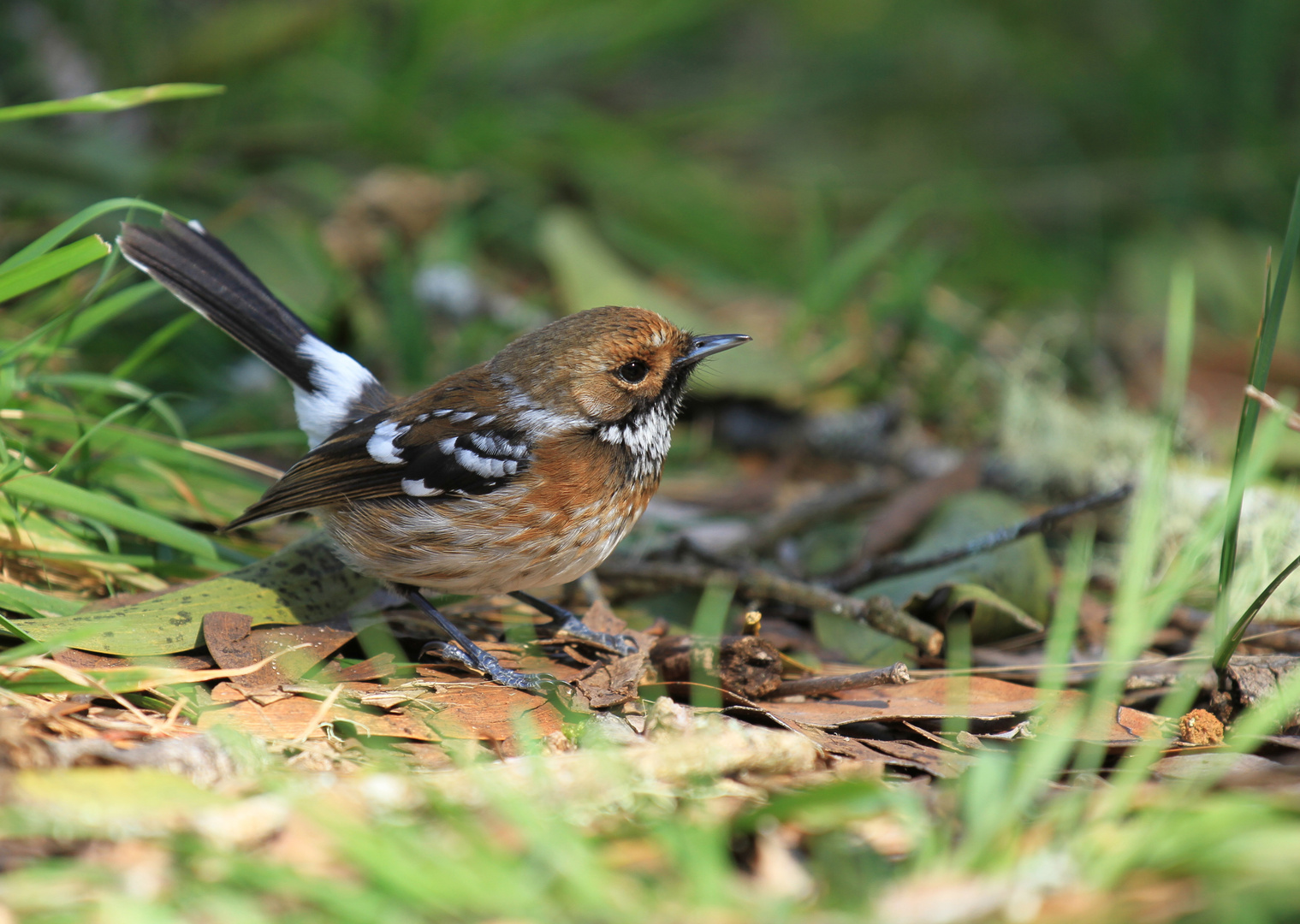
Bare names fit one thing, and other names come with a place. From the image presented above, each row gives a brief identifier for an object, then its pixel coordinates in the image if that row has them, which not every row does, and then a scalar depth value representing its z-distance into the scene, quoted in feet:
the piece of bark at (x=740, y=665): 19.52
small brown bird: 22.13
